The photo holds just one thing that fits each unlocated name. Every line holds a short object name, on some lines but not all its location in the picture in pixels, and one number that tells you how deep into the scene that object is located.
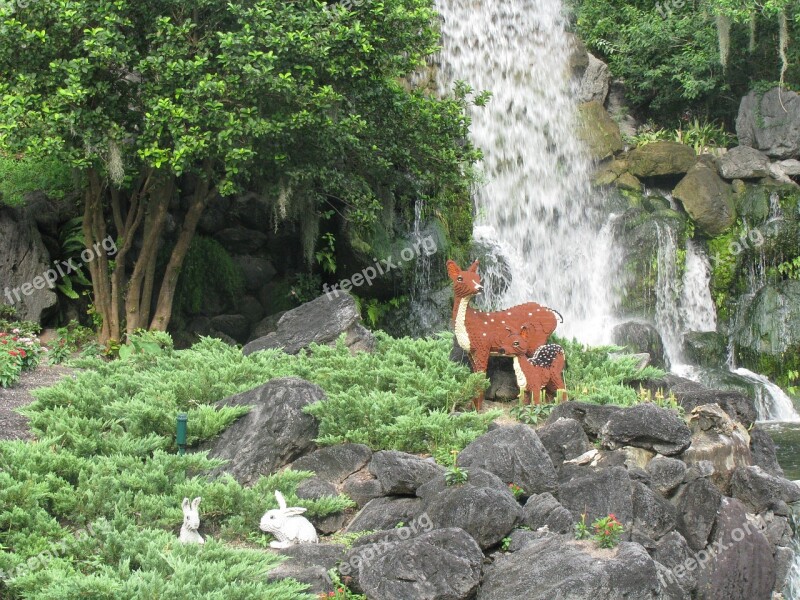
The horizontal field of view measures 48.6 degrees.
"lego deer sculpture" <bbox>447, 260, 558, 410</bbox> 9.24
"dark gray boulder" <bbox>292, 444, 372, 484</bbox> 7.87
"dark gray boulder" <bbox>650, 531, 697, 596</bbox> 7.09
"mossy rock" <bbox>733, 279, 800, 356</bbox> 16.78
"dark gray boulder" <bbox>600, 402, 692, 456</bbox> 8.04
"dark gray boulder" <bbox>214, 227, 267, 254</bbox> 15.23
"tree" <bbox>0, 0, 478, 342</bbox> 11.47
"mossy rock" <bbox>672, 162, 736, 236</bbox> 18.11
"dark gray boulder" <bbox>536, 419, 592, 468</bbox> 7.95
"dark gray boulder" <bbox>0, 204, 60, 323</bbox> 13.57
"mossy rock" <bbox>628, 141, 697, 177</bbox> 18.91
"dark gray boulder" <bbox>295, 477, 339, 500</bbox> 7.39
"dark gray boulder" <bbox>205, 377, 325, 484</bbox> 7.81
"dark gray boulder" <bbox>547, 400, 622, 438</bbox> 8.28
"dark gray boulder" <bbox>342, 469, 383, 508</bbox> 7.57
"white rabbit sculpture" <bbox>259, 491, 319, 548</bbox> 6.76
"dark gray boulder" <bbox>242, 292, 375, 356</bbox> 10.91
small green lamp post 7.73
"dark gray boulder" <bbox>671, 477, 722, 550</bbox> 7.58
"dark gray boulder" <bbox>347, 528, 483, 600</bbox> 6.00
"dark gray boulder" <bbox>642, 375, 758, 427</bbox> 9.32
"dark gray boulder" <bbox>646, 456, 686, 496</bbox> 7.75
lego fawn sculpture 9.15
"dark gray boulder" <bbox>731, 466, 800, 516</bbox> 8.24
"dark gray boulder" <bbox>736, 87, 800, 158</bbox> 19.47
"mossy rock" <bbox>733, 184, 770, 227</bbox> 18.09
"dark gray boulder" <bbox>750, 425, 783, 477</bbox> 9.35
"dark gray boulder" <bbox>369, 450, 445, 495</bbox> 7.29
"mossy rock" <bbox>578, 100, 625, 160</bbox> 19.86
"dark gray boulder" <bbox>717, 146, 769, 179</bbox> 18.50
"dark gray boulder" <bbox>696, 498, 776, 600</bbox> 7.48
